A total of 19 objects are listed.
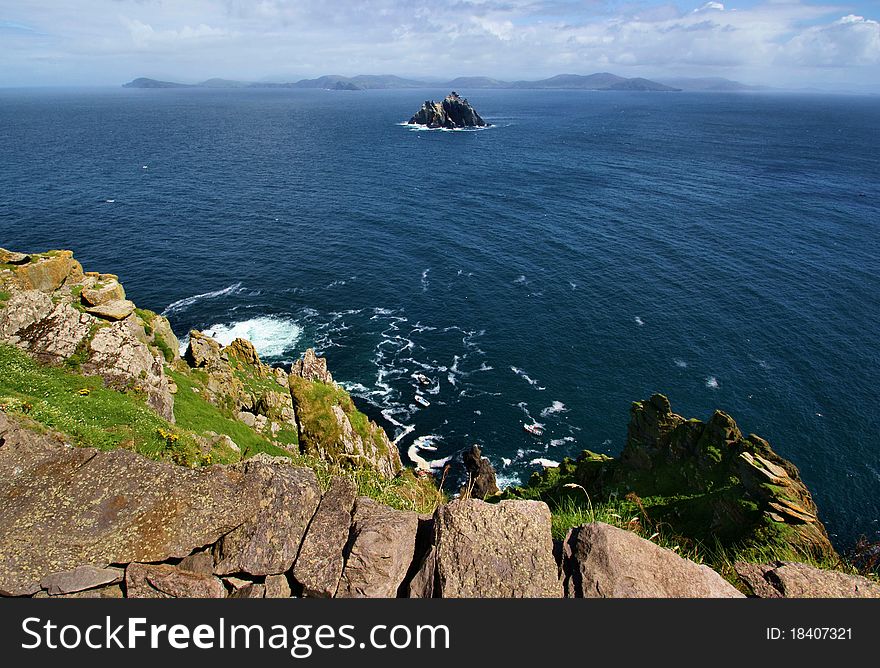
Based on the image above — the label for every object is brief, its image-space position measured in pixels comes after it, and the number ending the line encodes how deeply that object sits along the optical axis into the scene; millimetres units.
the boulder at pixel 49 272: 37653
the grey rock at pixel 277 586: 12188
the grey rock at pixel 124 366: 29375
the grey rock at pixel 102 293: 37906
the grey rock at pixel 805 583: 10984
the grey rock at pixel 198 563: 12664
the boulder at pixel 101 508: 12344
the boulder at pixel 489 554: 11328
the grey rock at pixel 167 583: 11758
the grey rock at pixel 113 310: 36094
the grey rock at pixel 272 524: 12578
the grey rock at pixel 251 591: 12234
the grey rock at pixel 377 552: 11906
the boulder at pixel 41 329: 28125
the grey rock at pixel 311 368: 56875
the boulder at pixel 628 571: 11102
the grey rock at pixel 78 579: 11617
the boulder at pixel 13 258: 38562
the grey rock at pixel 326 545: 12070
